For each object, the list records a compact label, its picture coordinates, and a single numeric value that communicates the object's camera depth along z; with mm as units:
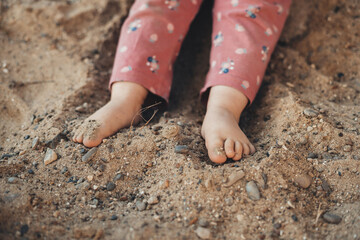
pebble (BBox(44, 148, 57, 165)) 527
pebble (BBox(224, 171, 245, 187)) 484
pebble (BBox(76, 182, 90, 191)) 503
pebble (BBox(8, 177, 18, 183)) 499
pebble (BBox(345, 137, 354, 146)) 522
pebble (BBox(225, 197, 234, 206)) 475
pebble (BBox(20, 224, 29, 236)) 453
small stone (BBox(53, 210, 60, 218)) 473
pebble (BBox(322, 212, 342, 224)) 462
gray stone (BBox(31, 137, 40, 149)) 545
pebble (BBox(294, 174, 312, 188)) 491
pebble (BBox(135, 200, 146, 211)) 485
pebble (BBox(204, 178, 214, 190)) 483
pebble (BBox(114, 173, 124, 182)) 513
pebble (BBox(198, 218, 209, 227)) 461
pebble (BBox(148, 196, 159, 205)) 489
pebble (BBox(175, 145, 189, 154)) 521
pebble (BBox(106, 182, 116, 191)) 507
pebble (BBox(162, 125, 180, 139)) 541
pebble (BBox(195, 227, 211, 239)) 452
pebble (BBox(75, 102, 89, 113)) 603
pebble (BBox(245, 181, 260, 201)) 477
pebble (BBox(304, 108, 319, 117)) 547
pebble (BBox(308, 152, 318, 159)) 516
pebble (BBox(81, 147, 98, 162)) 525
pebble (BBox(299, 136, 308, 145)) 529
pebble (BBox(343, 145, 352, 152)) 517
